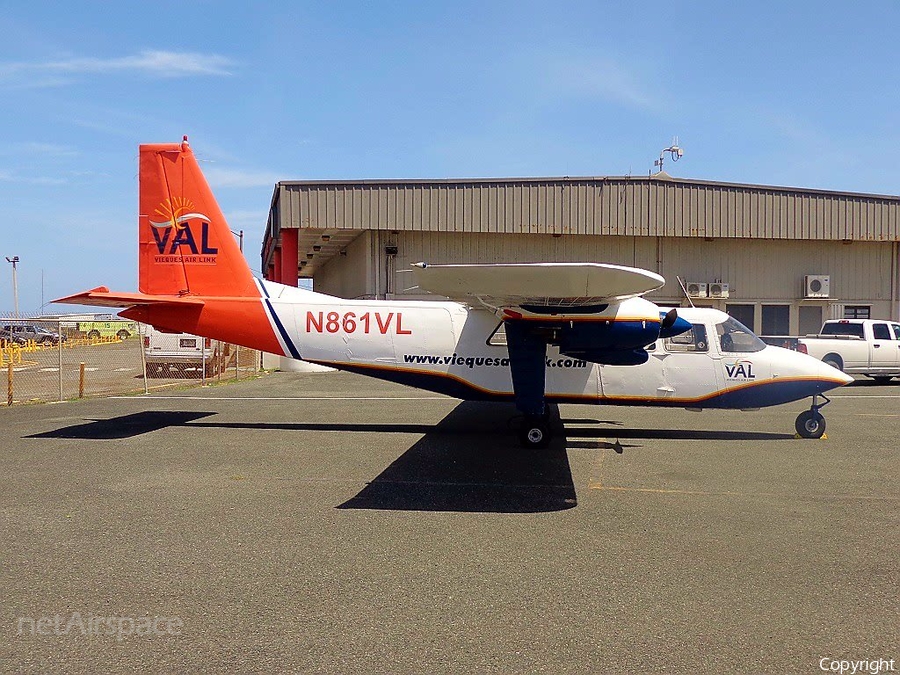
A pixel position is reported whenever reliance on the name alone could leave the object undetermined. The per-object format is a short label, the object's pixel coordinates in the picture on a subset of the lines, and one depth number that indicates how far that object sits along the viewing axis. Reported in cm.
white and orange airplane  1008
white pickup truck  1934
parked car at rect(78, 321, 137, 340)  6398
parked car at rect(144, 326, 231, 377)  2272
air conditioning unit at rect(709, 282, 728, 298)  2544
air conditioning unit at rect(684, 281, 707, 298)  2520
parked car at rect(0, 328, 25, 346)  4598
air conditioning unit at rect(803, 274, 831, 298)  2553
